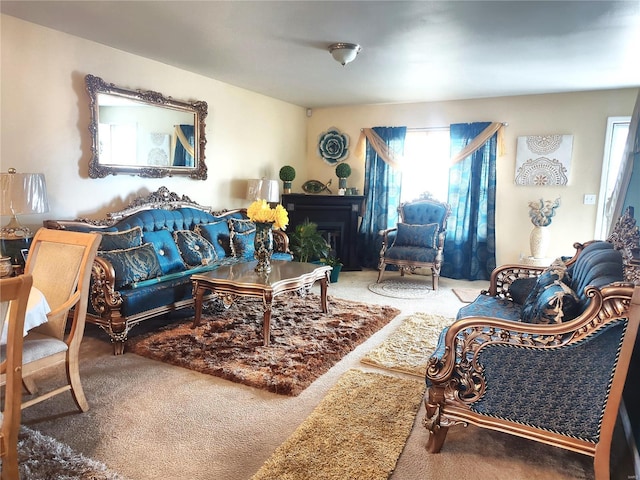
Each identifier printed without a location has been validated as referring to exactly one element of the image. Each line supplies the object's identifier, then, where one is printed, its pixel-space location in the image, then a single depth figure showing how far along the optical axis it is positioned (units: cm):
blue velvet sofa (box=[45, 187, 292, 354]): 301
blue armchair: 509
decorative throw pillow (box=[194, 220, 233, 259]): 431
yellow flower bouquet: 348
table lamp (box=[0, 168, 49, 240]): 274
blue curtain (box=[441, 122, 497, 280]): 550
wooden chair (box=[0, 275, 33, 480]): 143
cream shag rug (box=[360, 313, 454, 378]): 288
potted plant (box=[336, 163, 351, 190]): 606
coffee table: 313
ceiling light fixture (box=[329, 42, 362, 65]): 329
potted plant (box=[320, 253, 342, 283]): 525
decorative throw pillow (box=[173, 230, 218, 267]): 394
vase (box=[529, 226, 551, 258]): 509
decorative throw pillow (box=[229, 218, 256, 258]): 446
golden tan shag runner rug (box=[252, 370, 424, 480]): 181
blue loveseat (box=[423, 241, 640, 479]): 159
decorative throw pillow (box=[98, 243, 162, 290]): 309
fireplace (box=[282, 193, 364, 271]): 593
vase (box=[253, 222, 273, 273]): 354
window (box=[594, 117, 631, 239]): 486
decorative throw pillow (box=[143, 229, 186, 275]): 364
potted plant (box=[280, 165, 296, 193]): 587
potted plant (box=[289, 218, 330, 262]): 518
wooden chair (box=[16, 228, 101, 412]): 208
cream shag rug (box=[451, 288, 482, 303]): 463
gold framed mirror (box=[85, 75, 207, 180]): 360
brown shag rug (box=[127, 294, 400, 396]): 272
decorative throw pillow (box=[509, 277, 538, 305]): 284
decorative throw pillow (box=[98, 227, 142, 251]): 330
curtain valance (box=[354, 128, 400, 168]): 599
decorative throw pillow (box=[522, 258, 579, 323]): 181
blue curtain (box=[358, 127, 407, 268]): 598
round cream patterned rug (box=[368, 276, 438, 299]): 482
